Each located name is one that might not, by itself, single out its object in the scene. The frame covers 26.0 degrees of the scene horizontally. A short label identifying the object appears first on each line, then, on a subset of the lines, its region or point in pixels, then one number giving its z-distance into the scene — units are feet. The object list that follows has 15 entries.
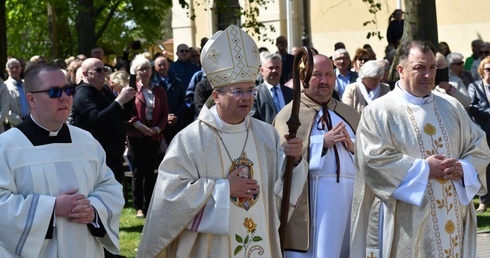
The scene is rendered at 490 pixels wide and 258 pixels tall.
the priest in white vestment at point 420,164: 24.99
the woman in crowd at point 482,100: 43.73
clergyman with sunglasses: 20.81
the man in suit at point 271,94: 36.58
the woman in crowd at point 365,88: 39.55
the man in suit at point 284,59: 52.66
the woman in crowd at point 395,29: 66.18
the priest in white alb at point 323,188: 27.61
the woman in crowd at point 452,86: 39.01
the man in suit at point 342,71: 46.32
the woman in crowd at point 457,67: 48.98
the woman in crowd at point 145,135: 43.19
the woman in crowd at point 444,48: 56.70
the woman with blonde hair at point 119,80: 45.39
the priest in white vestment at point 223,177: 22.79
